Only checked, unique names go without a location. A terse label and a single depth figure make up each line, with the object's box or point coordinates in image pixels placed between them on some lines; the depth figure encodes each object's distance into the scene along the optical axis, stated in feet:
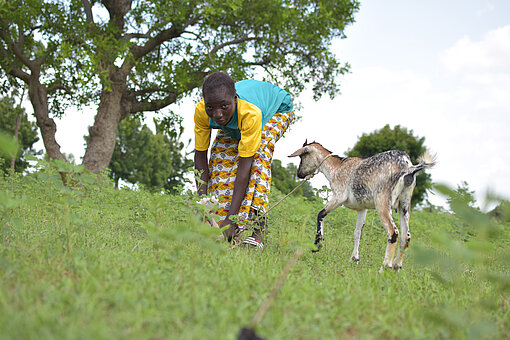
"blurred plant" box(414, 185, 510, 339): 6.55
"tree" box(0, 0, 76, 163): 43.09
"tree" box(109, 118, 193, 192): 134.82
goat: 13.23
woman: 13.17
